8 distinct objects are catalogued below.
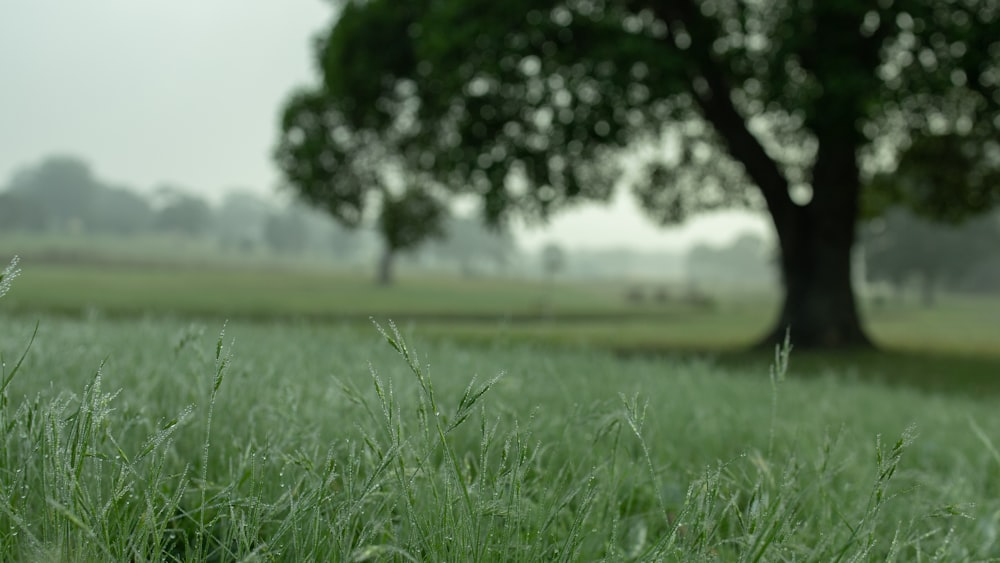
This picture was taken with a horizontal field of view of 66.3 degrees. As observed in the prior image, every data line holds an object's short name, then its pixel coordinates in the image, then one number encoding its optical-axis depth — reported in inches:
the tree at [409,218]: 931.3
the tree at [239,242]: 5221.5
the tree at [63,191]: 5428.2
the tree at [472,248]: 6963.6
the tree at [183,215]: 5334.6
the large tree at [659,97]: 597.3
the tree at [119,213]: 5546.3
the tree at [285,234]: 5570.9
